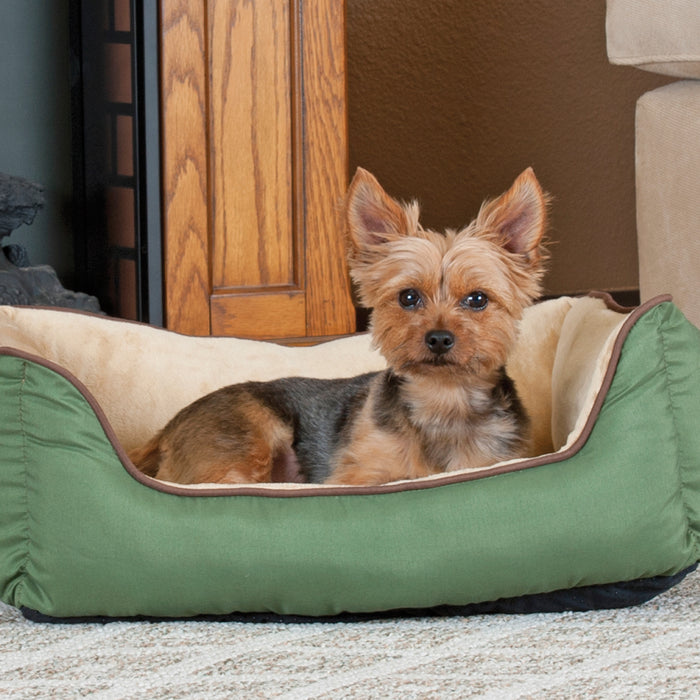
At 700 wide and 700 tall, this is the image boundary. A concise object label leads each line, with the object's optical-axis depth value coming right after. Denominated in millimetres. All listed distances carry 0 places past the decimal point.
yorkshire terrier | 3837
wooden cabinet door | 5587
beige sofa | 4635
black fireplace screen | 5545
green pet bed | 2967
